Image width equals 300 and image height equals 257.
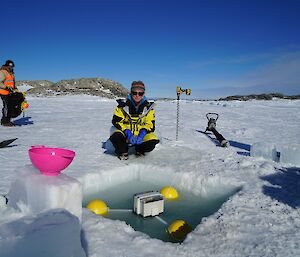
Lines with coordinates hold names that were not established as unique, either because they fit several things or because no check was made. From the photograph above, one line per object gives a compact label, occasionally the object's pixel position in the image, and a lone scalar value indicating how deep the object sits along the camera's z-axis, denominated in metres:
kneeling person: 5.43
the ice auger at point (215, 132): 6.93
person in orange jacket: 8.37
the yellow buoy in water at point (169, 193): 4.12
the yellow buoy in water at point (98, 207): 3.49
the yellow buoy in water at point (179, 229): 3.00
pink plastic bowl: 2.37
